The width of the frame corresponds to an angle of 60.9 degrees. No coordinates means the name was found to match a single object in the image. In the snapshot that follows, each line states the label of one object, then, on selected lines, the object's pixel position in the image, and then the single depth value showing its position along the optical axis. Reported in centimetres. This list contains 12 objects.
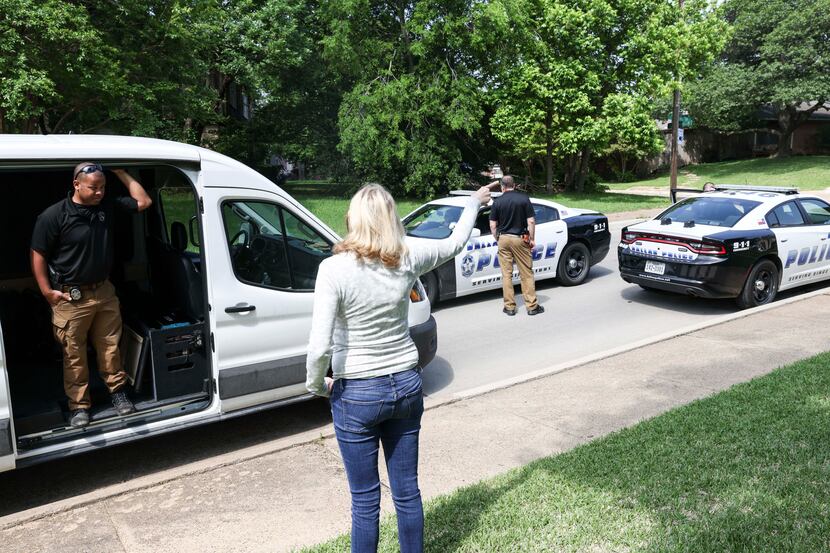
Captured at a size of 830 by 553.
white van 472
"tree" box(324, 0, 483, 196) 2698
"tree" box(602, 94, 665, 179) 2791
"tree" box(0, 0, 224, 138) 1594
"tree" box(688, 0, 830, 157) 4012
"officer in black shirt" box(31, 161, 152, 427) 464
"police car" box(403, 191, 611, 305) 1012
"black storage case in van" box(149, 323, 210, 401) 524
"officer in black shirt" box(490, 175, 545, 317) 971
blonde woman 304
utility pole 2753
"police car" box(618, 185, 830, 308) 939
